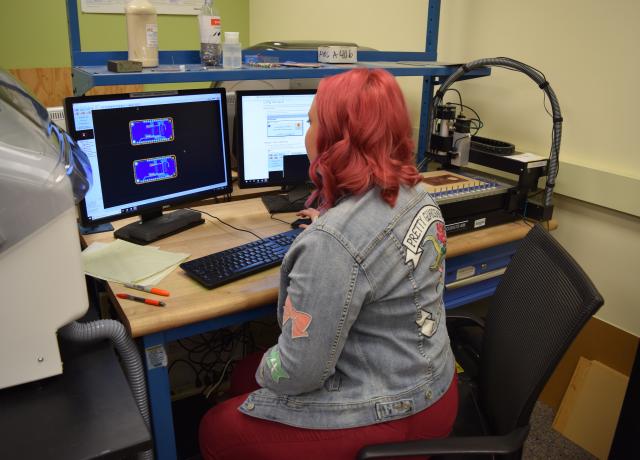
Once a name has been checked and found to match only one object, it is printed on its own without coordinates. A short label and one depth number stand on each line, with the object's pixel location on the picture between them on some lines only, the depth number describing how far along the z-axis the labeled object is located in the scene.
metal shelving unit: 1.45
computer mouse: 1.75
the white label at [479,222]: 1.77
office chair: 1.01
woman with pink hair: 1.00
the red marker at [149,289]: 1.30
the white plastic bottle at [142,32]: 1.45
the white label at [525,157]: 1.83
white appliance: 0.81
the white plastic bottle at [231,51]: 1.62
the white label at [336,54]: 1.87
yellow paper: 1.37
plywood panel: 3.32
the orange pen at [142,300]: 1.25
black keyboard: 1.37
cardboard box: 1.87
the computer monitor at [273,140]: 1.80
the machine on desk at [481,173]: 1.75
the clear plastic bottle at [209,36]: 1.56
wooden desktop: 1.22
